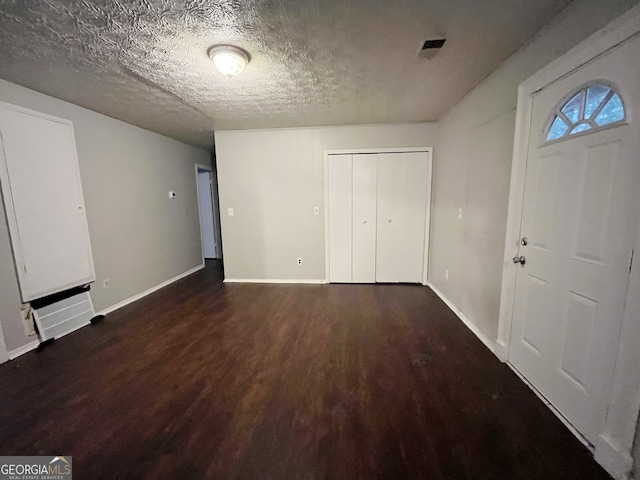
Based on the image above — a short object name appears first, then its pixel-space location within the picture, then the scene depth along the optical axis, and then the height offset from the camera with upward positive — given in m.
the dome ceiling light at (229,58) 1.73 +1.09
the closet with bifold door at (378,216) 3.60 -0.14
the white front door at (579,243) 1.12 -0.22
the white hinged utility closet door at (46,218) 2.14 -0.07
